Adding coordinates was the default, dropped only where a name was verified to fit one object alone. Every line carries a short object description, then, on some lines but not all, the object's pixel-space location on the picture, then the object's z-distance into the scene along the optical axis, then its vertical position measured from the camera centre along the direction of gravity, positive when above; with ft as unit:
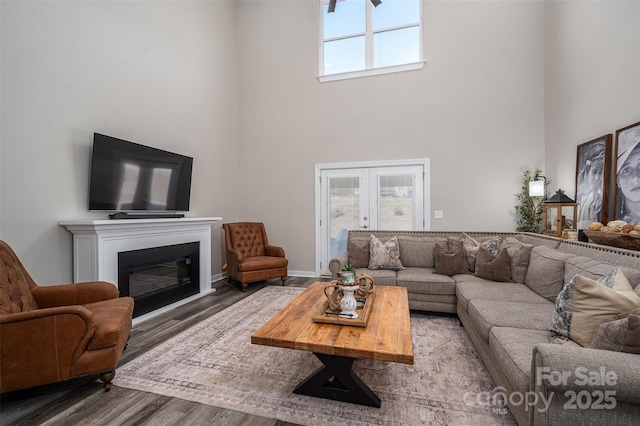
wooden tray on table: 6.22 -2.38
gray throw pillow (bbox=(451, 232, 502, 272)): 11.10 -1.35
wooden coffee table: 5.22 -2.48
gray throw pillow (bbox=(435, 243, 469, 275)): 11.12 -1.97
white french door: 16.12 +0.66
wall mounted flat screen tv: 9.89 +1.29
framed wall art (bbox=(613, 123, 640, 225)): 8.38 +1.15
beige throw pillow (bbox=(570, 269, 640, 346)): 4.45 -1.45
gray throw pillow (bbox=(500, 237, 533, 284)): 9.91 -1.68
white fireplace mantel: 9.25 -1.07
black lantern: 10.39 -0.16
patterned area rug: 5.63 -3.95
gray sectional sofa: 3.74 -2.41
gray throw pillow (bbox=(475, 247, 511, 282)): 10.05 -1.95
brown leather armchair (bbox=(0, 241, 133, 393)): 5.56 -2.61
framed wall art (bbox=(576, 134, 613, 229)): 9.62 +1.17
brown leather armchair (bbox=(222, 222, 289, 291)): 14.70 -2.49
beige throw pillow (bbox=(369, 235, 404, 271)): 12.05 -1.86
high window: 16.15 +10.06
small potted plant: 6.71 -1.54
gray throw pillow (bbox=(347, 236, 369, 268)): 12.47 -1.81
